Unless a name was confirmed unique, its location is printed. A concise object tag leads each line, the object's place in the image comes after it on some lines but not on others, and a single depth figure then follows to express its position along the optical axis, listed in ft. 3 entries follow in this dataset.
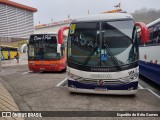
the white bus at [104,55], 21.09
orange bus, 43.65
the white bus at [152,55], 26.27
